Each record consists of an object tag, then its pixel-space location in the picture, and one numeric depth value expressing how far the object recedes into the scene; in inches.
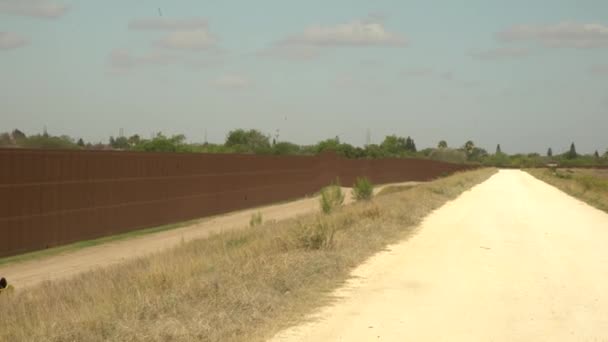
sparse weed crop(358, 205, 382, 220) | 922.7
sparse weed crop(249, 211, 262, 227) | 996.3
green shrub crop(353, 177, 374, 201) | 1398.9
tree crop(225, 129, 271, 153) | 3503.9
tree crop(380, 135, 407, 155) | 5300.2
